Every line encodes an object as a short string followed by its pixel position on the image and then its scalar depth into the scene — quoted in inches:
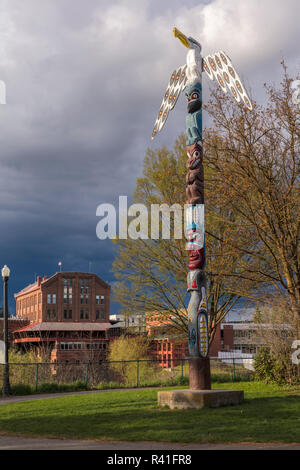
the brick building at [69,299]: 3878.0
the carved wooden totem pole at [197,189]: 578.6
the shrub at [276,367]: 778.8
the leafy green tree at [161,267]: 1017.5
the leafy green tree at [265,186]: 720.3
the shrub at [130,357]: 1202.0
